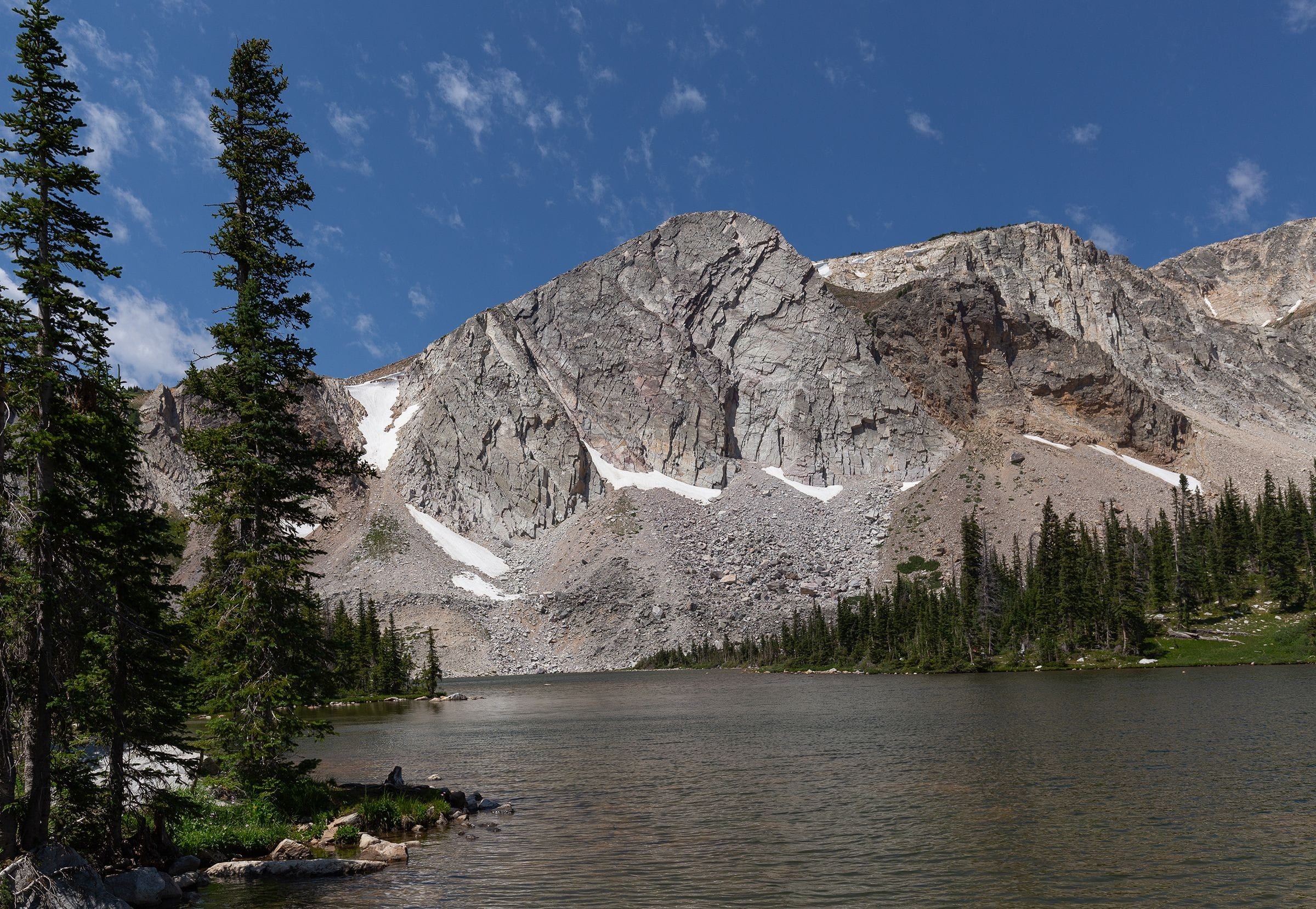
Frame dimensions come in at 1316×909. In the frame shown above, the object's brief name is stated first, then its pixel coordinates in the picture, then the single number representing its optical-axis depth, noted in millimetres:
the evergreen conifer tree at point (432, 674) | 113938
